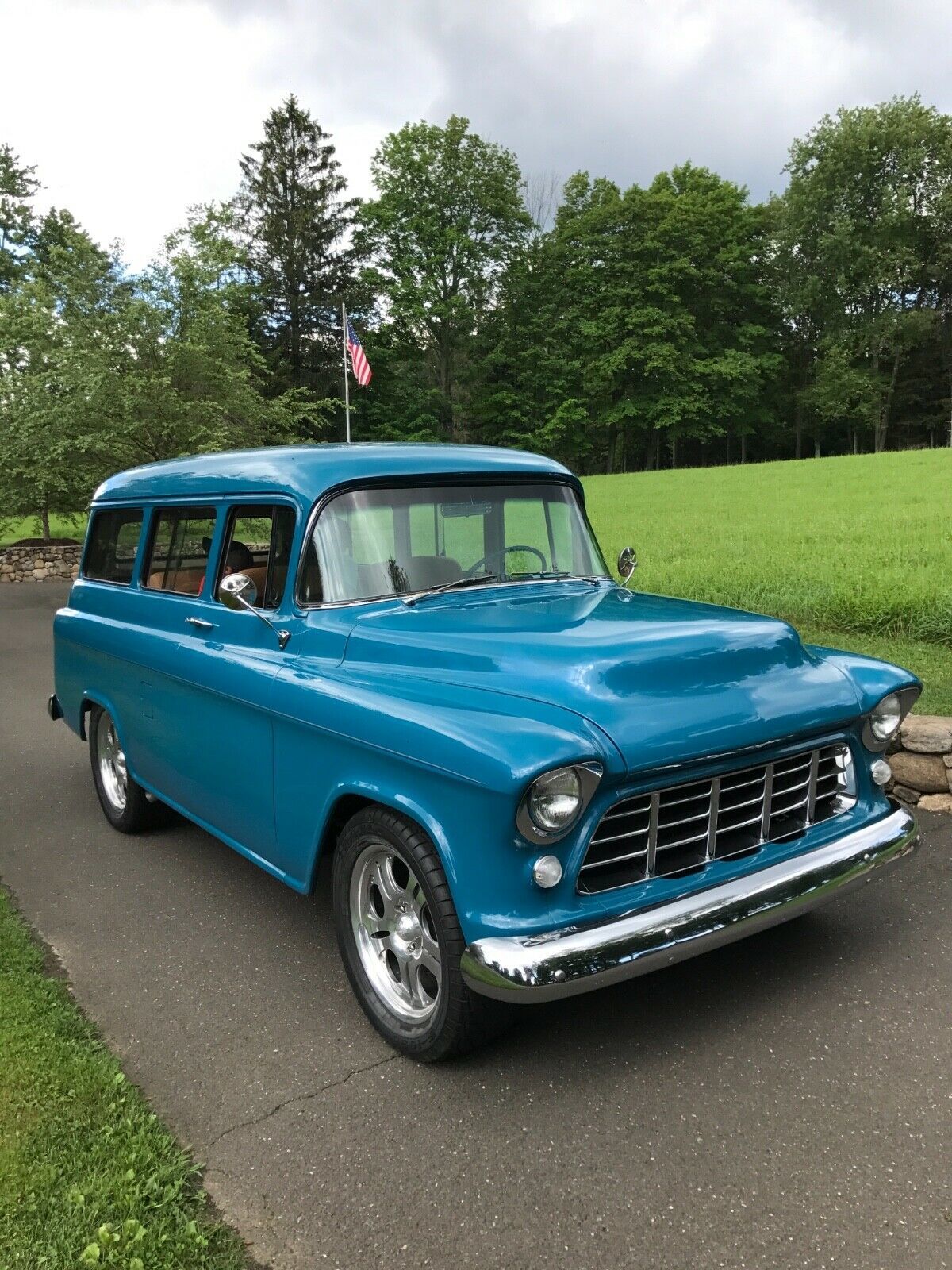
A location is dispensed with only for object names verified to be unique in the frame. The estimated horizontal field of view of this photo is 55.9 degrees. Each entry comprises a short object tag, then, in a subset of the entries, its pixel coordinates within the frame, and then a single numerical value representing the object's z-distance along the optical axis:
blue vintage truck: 2.47
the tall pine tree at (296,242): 43.38
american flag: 23.09
